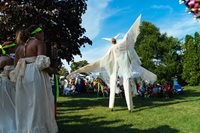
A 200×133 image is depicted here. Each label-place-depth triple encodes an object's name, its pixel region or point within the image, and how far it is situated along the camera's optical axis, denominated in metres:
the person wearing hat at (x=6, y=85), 4.30
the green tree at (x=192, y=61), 19.10
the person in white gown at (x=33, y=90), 3.35
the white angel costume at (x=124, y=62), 7.17
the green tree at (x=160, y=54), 22.12
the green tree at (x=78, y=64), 39.91
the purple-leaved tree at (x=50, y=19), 9.89
